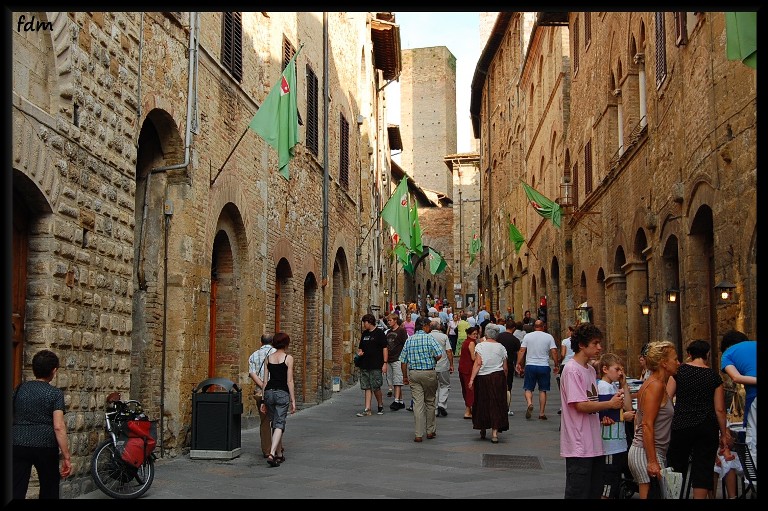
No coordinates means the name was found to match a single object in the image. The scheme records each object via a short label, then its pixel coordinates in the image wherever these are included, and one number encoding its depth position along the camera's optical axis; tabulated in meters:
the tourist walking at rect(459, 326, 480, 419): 14.34
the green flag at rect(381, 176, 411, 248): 22.83
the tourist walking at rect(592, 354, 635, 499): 7.06
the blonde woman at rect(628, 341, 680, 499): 6.54
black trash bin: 10.20
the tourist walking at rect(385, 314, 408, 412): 16.07
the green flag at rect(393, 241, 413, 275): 26.57
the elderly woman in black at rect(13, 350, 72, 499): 6.15
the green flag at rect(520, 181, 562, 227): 22.69
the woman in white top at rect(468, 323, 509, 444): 12.08
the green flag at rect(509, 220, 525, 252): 28.03
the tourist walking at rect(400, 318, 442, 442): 12.23
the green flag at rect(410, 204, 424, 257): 28.00
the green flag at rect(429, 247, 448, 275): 36.00
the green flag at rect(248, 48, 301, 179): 11.59
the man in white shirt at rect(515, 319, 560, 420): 14.39
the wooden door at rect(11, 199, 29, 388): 7.41
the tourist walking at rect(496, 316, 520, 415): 16.14
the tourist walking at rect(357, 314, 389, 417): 14.82
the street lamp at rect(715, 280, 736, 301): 10.20
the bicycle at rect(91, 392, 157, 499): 7.93
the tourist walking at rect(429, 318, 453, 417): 14.54
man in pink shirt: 6.39
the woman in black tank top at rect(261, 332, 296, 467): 10.19
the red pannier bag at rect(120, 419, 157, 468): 7.99
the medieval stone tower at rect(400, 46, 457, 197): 67.88
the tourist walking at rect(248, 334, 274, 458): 10.55
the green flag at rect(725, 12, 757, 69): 6.97
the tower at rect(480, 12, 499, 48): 61.09
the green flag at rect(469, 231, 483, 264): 46.01
